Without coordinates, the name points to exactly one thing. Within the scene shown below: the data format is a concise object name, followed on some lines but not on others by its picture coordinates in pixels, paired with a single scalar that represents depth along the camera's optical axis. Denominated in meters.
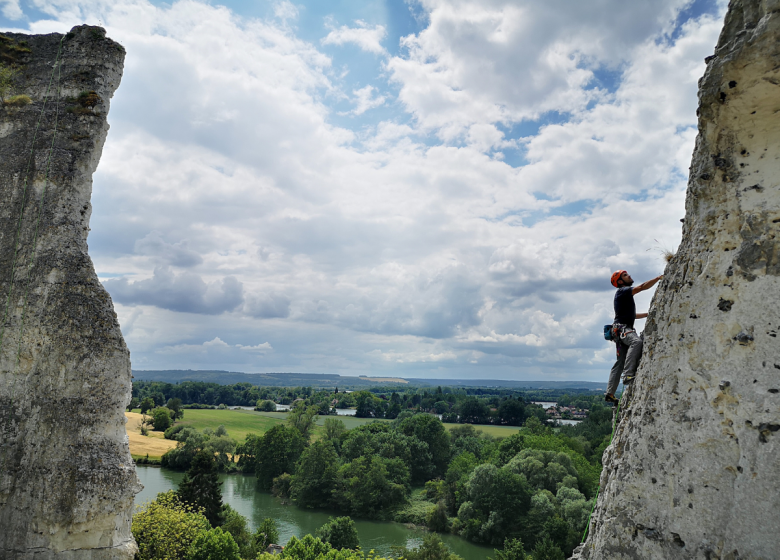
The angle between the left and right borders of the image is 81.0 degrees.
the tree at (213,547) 20.28
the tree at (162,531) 19.06
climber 5.57
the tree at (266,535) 30.33
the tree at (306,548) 22.08
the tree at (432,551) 28.08
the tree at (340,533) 32.06
